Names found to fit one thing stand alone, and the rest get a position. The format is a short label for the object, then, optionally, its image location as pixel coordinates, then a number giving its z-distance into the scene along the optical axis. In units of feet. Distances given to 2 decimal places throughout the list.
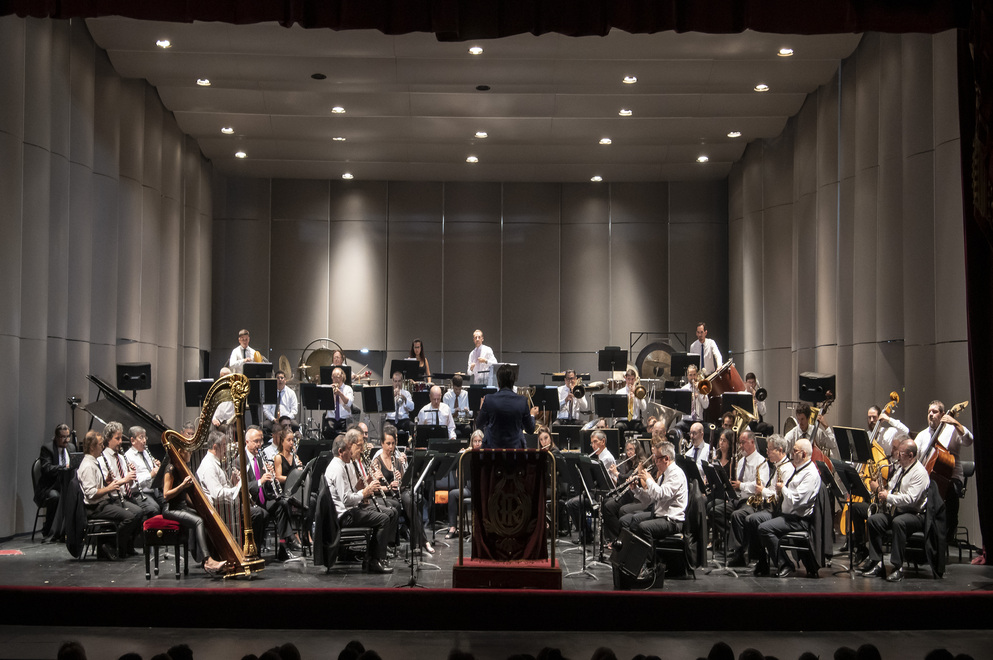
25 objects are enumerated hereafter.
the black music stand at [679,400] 41.75
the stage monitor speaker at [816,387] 39.22
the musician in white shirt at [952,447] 30.01
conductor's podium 24.11
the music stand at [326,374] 45.98
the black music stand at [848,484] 27.30
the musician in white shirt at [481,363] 51.52
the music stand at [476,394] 41.96
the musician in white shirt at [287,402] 48.20
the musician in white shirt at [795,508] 28.25
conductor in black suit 27.63
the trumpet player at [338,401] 45.27
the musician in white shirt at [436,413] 43.75
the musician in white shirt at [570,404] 48.26
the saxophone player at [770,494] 29.22
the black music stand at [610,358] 49.55
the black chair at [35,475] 33.42
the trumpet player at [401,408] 46.14
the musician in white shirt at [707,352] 50.59
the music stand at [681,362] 47.14
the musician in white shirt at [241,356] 49.34
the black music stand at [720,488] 28.86
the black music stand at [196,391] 40.55
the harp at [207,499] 25.03
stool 26.40
